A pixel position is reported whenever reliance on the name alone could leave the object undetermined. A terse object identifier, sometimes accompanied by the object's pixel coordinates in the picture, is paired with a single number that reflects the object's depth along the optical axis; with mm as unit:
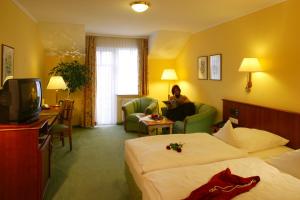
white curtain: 6359
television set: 2299
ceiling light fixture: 3424
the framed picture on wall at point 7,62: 3089
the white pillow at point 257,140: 2959
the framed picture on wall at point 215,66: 4785
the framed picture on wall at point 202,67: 5317
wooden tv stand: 2275
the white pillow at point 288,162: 2188
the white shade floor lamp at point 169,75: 6359
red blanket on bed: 1640
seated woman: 5082
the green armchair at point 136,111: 5655
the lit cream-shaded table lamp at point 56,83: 4562
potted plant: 5527
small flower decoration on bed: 2579
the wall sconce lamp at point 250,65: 3525
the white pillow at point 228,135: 3027
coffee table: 4379
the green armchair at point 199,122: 4445
